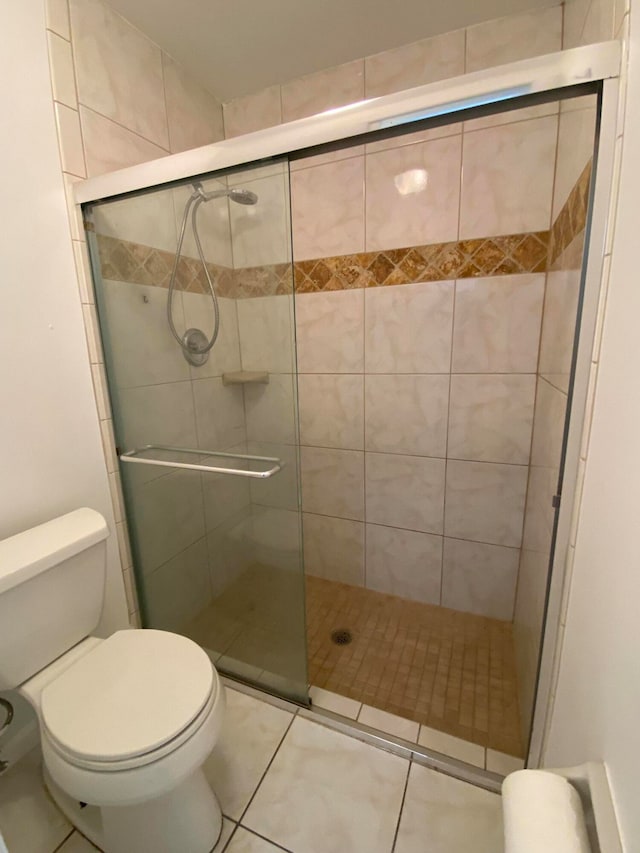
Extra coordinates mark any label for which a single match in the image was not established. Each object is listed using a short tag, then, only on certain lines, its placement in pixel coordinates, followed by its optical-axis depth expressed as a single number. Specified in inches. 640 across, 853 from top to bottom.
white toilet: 30.7
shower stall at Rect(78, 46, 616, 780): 44.0
